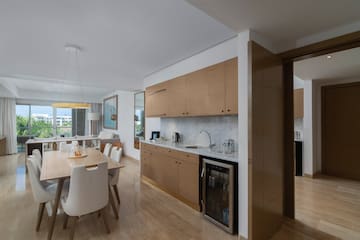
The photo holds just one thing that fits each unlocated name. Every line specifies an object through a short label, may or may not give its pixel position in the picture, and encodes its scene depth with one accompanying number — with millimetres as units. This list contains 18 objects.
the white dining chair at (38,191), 2357
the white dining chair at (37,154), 3339
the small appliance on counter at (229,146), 2815
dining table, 2242
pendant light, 2996
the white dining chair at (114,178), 2992
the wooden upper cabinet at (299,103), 4863
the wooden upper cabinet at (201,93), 2588
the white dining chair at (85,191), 2043
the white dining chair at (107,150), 3975
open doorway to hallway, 3627
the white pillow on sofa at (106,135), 7746
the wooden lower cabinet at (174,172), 2906
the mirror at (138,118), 6297
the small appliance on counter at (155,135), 4653
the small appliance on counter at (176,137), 4051
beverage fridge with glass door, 2285
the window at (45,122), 8383
